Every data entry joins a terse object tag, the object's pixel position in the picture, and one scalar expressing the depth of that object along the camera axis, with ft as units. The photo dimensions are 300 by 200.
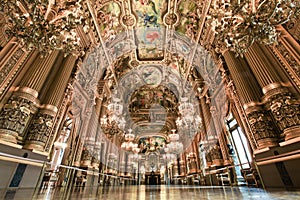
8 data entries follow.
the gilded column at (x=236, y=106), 15.44
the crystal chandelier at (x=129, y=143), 36.51
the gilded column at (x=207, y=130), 25.64
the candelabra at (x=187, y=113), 22.70
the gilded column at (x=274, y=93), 11.44
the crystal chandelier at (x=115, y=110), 24.54
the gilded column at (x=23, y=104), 12.44
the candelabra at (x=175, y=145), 35.81
